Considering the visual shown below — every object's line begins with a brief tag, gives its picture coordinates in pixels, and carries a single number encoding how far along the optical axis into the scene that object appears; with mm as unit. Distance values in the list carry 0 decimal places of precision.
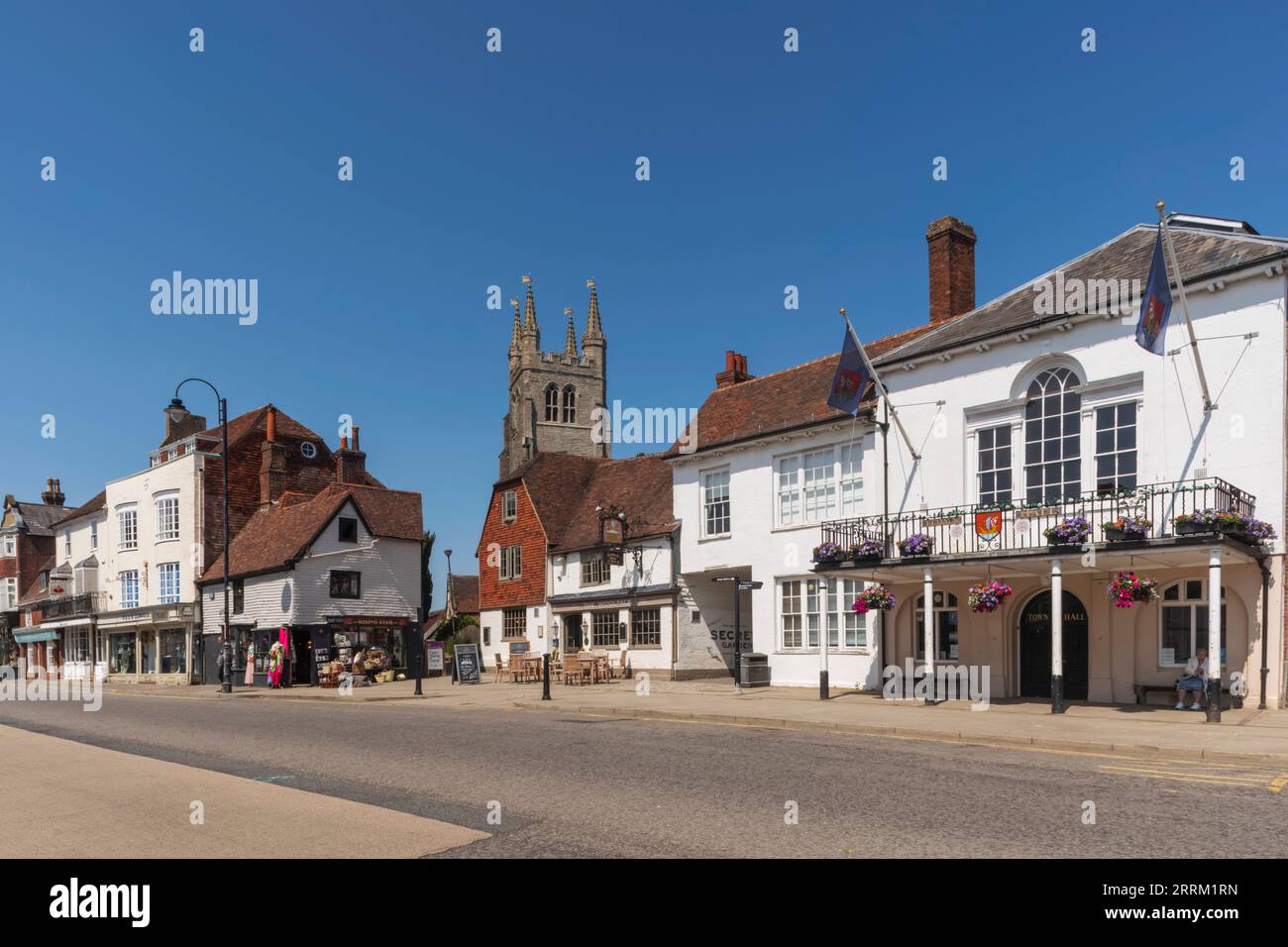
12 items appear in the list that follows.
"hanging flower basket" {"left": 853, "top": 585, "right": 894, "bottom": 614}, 23094
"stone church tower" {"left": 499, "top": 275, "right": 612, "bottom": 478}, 95000
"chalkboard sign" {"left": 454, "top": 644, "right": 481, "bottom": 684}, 33531
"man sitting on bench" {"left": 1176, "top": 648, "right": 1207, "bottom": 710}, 18984
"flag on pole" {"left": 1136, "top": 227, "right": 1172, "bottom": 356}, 17255
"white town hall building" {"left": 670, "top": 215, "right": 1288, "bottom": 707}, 18781
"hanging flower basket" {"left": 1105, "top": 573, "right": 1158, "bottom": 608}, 18375
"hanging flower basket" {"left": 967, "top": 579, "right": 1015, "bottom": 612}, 20578
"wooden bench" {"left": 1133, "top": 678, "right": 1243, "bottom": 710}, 19991
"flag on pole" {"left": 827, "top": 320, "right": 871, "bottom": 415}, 22344
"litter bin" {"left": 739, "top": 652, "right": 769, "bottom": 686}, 27547
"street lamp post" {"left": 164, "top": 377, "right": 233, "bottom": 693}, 34875
